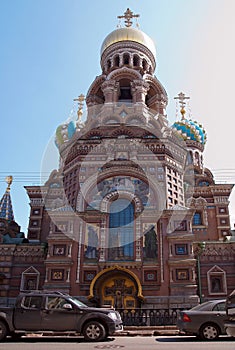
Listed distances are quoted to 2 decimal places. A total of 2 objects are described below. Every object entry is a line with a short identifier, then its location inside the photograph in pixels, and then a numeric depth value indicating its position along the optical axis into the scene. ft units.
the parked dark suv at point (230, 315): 24.49
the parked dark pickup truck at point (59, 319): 33.81
